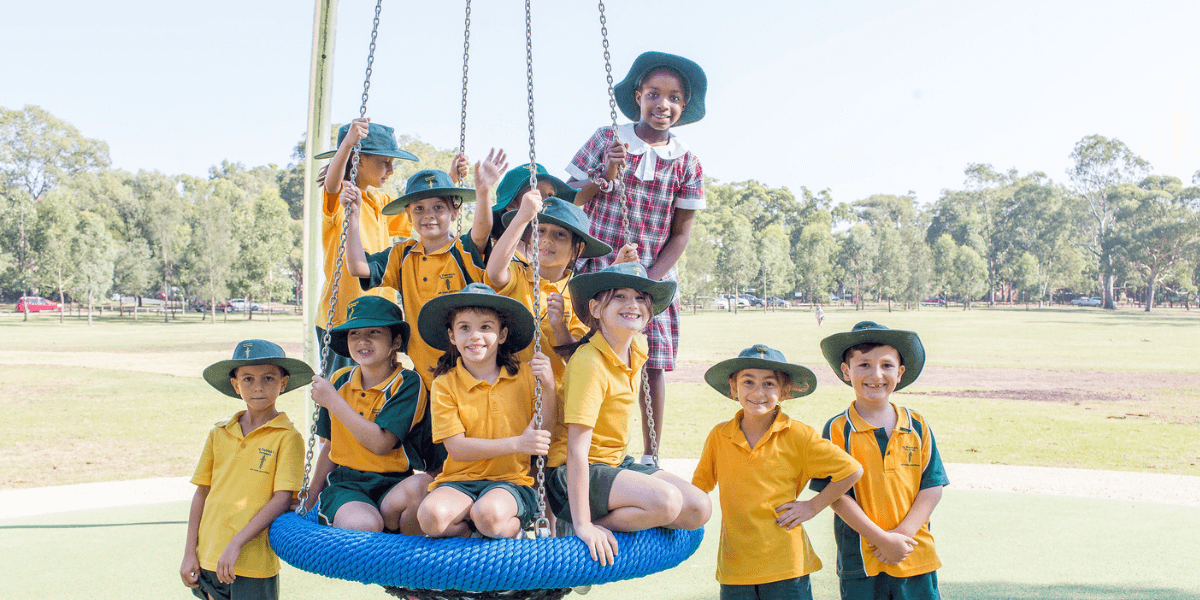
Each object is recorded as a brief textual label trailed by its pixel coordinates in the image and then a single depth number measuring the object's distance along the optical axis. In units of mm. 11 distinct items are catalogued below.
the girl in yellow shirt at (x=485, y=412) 2650
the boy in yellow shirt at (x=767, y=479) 2936
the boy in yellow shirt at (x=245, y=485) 3070
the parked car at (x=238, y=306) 58981
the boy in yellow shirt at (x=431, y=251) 3717
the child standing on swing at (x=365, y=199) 3924
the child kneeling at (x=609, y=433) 2670
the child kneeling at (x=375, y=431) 2977
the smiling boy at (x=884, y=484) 3029
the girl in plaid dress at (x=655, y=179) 4188
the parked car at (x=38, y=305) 50503
